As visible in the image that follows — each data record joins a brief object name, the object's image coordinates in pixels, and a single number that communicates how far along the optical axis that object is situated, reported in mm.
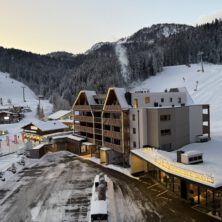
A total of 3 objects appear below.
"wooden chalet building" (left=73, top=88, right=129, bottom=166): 50000
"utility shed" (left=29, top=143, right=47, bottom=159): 59781
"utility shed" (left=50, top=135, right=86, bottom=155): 64881
